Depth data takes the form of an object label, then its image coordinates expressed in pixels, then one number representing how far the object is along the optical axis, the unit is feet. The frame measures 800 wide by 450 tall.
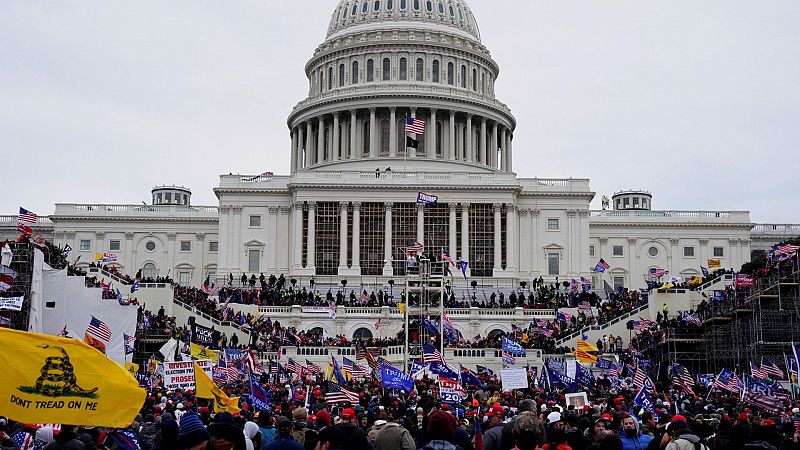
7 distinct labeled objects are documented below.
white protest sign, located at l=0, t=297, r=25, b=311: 157.92
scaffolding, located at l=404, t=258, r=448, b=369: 191.93
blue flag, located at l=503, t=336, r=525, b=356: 165.17
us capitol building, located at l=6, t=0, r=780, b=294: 307.37
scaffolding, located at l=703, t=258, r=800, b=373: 170.50
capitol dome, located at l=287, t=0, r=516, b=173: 354.74
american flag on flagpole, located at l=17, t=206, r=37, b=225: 196.34
